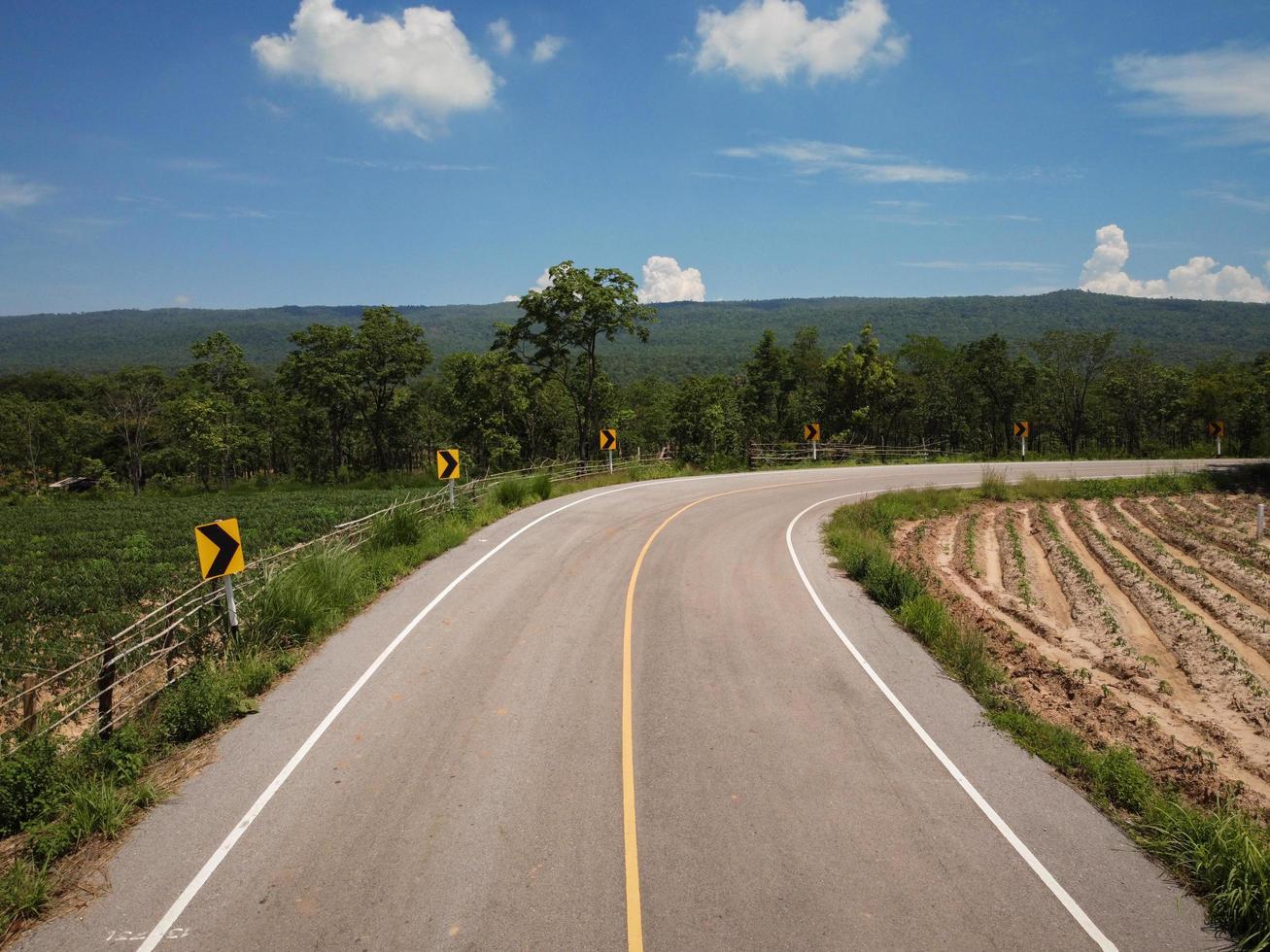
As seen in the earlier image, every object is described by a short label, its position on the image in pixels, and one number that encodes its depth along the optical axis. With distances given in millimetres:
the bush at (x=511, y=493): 24844
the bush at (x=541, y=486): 26755
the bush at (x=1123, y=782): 7004
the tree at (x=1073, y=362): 60438
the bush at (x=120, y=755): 7324
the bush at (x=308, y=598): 11141
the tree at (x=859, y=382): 57375
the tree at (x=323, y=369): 51312
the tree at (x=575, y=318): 38688
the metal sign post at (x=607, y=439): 32812
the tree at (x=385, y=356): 51969
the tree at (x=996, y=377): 65438
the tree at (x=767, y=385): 67312
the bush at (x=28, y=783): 6664
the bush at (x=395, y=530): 17047
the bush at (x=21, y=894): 5348
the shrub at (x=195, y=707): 8352
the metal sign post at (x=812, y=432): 41875
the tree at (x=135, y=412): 54250
